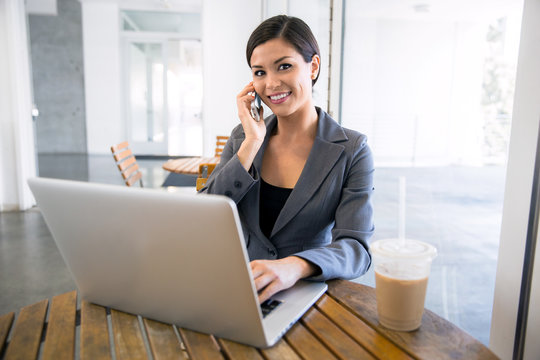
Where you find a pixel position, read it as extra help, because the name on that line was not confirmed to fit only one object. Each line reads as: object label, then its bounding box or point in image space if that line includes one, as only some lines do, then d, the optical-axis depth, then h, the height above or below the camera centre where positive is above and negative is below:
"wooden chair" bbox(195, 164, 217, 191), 2.08 -0.29
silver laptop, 0.59 -0.23
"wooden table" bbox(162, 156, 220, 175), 3.42 -0.47
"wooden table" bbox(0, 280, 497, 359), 0.69 -0.40
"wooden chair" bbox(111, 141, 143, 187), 3.20 -0.42
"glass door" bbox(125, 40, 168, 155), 9.07 +0.39
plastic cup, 0.72 -0.29
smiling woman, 1.20 -0.16
